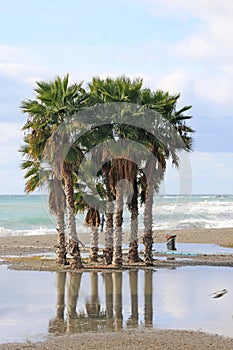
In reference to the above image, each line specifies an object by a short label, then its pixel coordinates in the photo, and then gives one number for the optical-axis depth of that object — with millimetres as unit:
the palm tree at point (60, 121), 32531
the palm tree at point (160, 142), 34156
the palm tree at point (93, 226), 35625
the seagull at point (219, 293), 22944
